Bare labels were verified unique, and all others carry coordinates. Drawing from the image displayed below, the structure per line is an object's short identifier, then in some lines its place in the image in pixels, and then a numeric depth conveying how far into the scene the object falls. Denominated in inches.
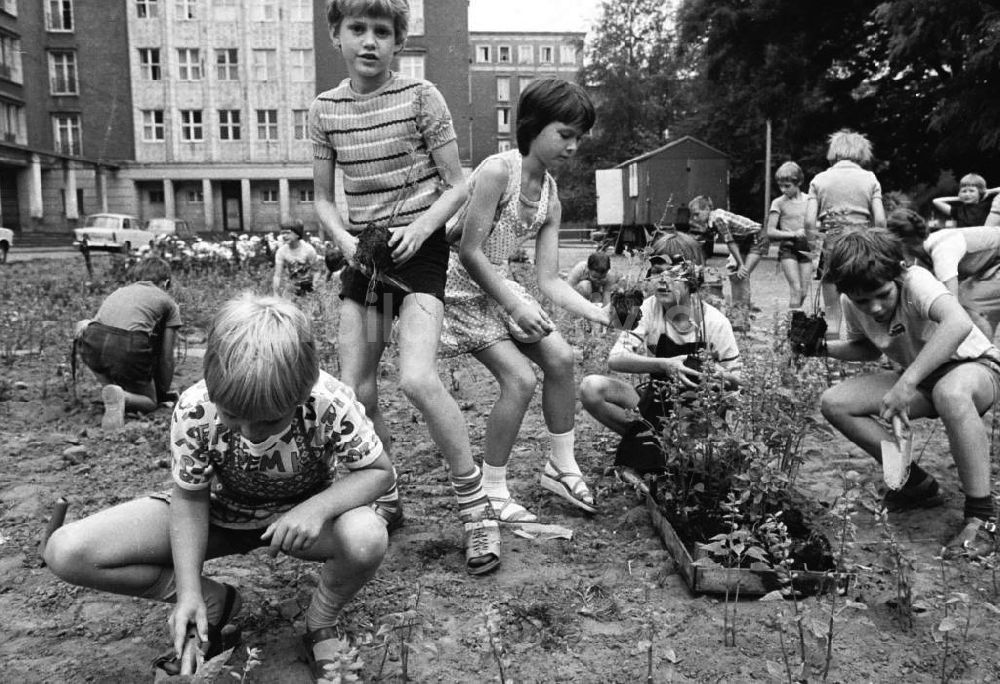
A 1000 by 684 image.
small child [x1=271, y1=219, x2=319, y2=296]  384.2
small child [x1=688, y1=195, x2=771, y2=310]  333.1
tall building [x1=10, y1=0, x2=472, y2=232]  1561.3
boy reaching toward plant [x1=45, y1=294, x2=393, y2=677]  78.6
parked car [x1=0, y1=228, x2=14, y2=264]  782.3
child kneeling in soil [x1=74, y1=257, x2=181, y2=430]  195.5
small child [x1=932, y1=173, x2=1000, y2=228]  299.4
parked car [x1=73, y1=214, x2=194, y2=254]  1080.8
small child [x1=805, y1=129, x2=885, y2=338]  274.2
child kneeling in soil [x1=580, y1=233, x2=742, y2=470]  132.4
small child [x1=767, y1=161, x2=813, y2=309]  337.1
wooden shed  961.8
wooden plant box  100.3
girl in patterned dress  119.2
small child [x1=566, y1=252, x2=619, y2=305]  291.1
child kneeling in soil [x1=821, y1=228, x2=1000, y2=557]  117.6
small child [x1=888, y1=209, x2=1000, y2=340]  143.7
